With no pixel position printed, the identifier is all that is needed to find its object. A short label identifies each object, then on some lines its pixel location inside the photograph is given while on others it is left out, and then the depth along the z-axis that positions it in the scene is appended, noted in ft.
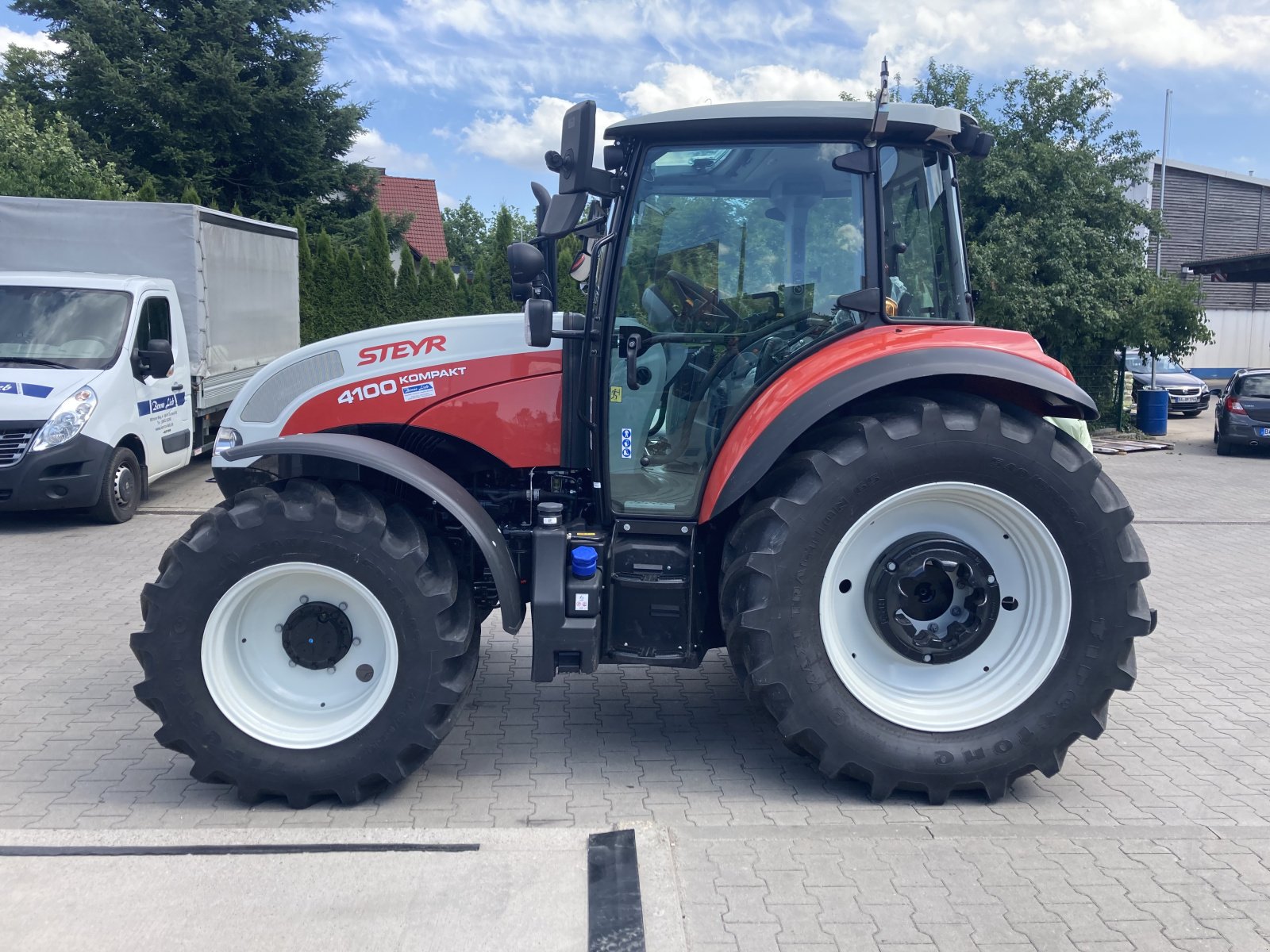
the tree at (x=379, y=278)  70.79
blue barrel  63.87
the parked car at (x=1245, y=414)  55.93
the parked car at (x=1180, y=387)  80.74
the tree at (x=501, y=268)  74.20
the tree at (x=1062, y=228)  55.93
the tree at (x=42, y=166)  53.98
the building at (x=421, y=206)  153.58
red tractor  12.67
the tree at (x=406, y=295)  71.87
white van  28.86
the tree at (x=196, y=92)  83.51
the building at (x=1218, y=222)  120.37
